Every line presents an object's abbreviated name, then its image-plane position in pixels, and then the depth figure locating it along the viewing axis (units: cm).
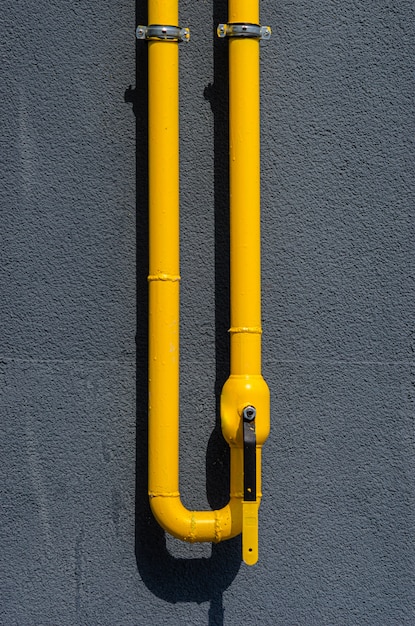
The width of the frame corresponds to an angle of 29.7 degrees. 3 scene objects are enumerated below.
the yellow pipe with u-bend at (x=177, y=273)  235
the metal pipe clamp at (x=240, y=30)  237
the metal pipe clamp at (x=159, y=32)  236
